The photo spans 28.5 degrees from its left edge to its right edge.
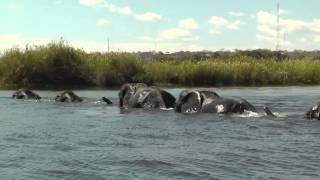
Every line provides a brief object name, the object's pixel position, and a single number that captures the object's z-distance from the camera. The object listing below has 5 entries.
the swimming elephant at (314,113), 22.56
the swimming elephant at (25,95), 34.91
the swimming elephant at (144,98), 27.81
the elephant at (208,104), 24.06
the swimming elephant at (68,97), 32.62
